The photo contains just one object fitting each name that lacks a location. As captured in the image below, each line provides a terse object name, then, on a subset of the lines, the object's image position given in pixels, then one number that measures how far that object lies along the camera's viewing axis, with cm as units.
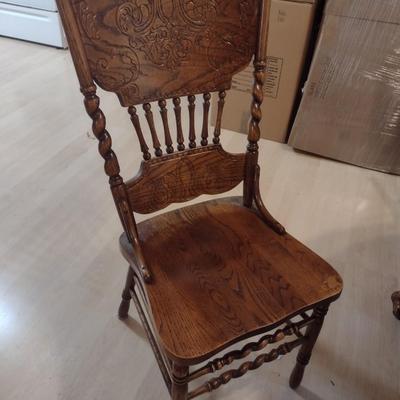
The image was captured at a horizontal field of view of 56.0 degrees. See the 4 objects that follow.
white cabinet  284
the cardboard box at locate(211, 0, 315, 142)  173
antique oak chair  71
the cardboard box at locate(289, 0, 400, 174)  158
